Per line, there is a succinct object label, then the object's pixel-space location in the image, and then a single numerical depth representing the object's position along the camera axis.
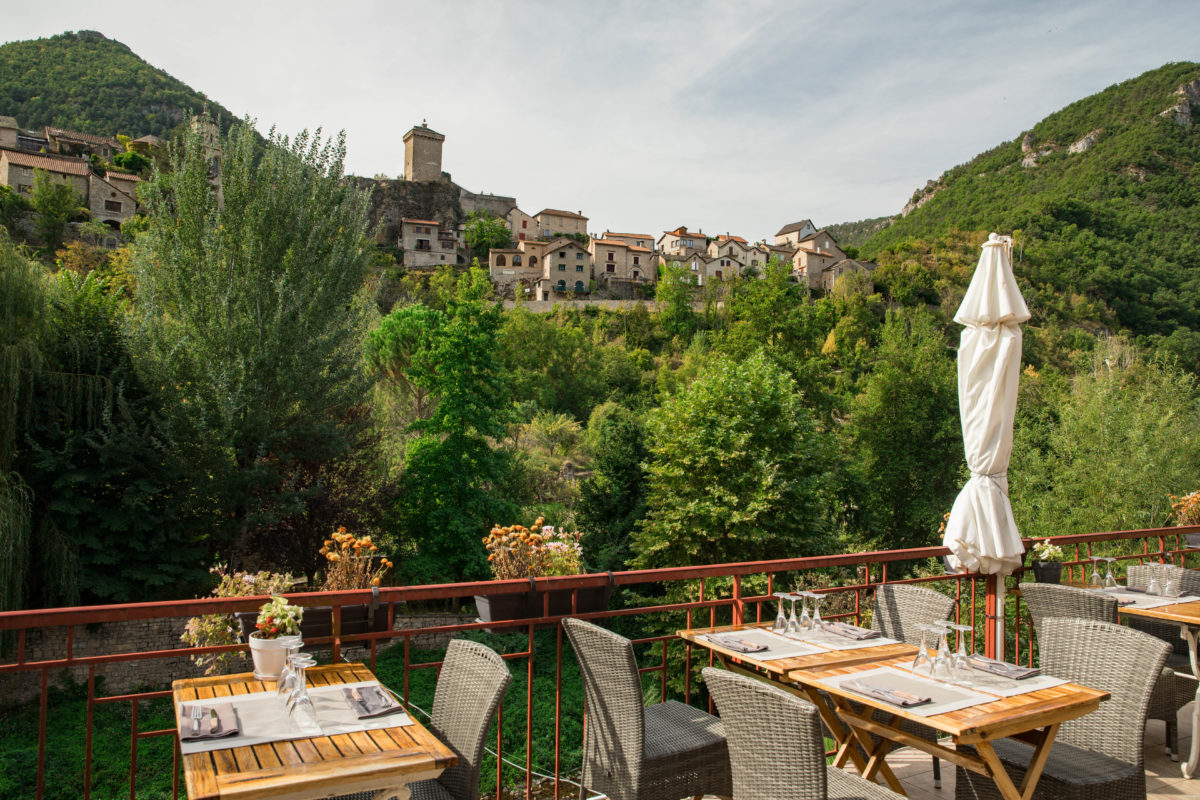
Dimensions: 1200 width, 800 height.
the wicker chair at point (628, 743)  2.54
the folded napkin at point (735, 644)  3.08
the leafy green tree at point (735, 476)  16.55
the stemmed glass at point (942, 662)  2.81
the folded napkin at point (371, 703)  2.21
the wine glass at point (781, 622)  3.47
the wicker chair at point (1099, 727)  2.62
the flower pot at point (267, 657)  2.46
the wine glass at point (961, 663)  2.81
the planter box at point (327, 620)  3.72
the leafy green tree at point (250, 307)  12.74
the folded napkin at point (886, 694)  2.45
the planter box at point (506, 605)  4.80
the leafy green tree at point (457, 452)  17.72
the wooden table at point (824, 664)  2.91
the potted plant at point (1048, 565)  4.88
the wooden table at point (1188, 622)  3.58
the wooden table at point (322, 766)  1.73
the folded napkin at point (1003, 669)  2.83
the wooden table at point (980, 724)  2.31
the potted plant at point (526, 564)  4.97
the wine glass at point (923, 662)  2.89
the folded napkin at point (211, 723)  2.00
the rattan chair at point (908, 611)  3.54
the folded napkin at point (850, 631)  3.41
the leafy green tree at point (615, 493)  19.44
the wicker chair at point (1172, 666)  3.67
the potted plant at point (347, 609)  3.85
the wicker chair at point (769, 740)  2.01
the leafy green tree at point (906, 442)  25.11
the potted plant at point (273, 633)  2.45
